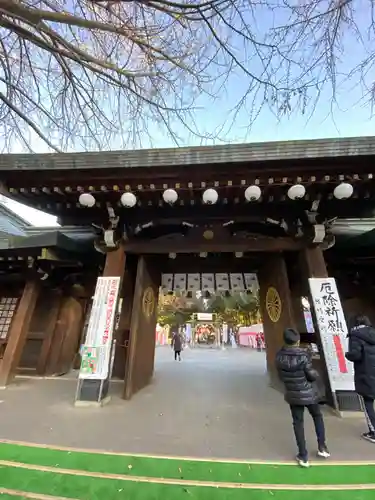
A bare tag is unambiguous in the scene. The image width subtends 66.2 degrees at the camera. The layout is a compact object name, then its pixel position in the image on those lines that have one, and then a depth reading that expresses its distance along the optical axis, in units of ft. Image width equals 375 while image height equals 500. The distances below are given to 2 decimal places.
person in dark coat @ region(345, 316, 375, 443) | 9.98
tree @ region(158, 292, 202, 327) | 87.98
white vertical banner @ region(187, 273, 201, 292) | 22.50
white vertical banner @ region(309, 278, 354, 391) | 13.23
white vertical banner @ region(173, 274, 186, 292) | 22.52
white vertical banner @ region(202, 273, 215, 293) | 22.34
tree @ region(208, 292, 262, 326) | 68.08
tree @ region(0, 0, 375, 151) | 9.77
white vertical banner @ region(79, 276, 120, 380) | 14.55
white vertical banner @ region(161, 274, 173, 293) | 22.48
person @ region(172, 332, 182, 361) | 39.83
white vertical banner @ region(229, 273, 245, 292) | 22.35
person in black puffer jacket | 8.54
